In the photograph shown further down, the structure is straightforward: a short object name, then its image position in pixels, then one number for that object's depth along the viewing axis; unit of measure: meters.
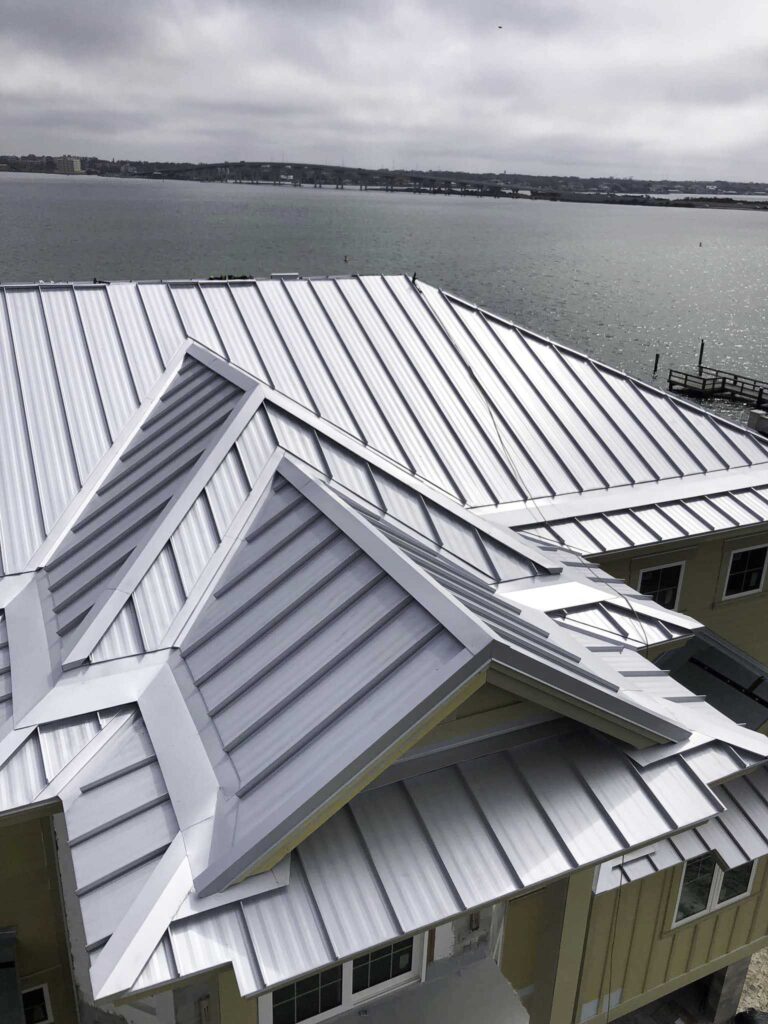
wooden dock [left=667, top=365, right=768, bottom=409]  56.91
